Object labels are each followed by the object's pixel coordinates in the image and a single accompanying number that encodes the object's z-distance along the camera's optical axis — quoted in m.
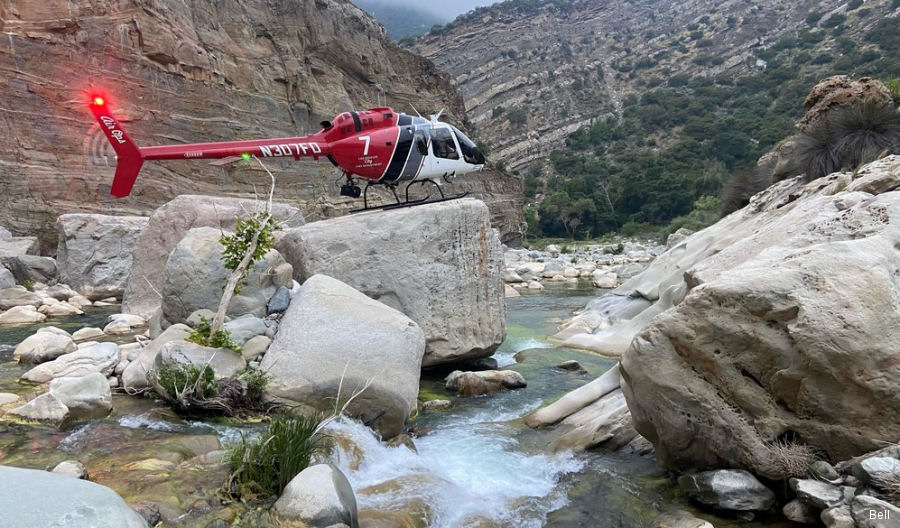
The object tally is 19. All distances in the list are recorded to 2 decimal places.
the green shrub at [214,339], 6.23
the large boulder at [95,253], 16.38
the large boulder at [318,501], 3.64
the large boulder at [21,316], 11.65
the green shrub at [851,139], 11.59
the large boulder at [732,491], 4.16
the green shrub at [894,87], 12.70
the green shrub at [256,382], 5.77
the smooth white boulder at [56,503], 2.56
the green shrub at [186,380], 5.55
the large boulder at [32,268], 16.19
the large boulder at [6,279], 14.05
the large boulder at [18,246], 17.54
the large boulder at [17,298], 13.08
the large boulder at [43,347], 7.52
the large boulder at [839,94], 12.47
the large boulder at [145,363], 6.25
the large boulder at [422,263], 8.48
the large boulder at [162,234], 12.23
